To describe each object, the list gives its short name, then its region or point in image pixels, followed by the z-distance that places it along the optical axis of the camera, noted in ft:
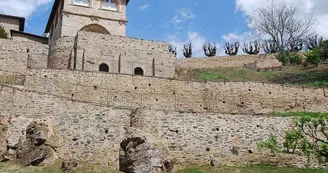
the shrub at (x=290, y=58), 143.13
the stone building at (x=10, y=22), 135.16
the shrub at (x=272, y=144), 53.59
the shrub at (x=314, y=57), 135.64
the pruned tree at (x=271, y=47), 162.50
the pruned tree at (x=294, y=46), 160.87
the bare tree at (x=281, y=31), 160.76
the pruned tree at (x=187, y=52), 166.81
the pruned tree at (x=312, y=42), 171.57
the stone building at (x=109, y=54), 104.63
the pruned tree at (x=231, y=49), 174.34
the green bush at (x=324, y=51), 138.00
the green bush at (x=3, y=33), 122.03
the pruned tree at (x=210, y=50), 169.80
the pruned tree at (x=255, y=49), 173.58
